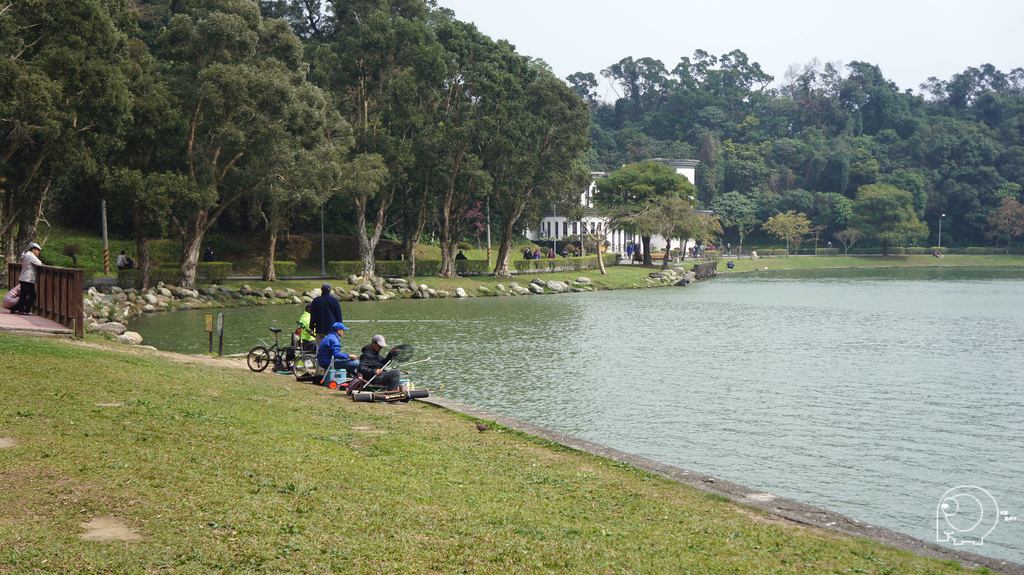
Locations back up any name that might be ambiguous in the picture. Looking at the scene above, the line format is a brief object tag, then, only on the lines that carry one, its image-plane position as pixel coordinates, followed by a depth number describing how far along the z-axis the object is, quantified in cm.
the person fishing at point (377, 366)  1611
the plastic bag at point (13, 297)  2138
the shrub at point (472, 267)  5953
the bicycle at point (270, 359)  1920
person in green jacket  1869
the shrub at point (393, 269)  5412
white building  9825
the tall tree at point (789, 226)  10631
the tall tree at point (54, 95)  2930
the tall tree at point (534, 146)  5297
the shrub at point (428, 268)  5700
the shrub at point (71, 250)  4830
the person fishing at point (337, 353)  1703
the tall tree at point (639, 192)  7331
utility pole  4663
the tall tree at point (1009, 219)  10550
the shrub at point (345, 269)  5134
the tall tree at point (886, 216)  10262
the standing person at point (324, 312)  1781
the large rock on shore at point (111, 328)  2512
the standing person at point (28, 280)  2036
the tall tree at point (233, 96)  3709
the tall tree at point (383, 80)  4728
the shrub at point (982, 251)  11025
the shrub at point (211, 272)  4616
